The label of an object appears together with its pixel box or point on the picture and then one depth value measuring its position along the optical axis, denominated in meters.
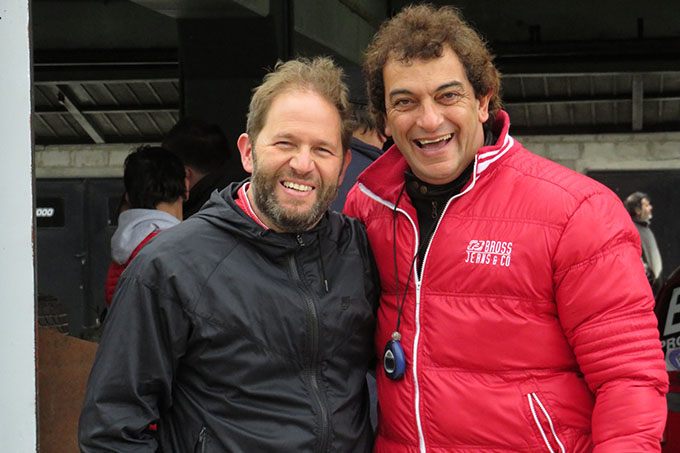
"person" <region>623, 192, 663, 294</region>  8.51
